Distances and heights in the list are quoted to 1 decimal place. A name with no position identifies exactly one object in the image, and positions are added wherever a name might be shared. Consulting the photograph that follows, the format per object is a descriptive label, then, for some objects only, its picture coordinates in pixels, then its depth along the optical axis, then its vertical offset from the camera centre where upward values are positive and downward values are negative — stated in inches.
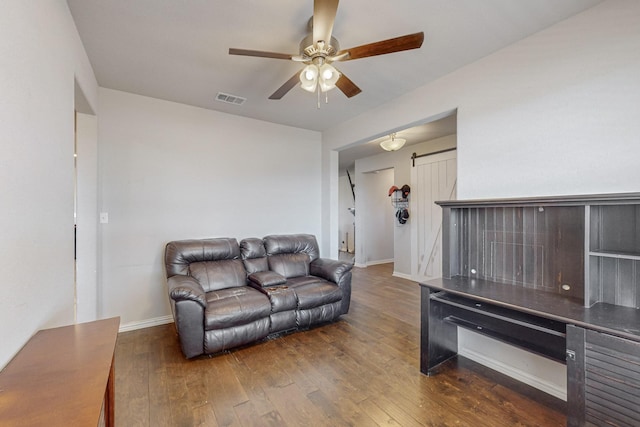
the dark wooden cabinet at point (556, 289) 54.8 -23.5
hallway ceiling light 167.0 +43.5
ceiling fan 62.6 +43.3
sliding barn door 179.8 +3.3
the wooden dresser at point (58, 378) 28.2 -21.6
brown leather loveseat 93.2 -33.4
